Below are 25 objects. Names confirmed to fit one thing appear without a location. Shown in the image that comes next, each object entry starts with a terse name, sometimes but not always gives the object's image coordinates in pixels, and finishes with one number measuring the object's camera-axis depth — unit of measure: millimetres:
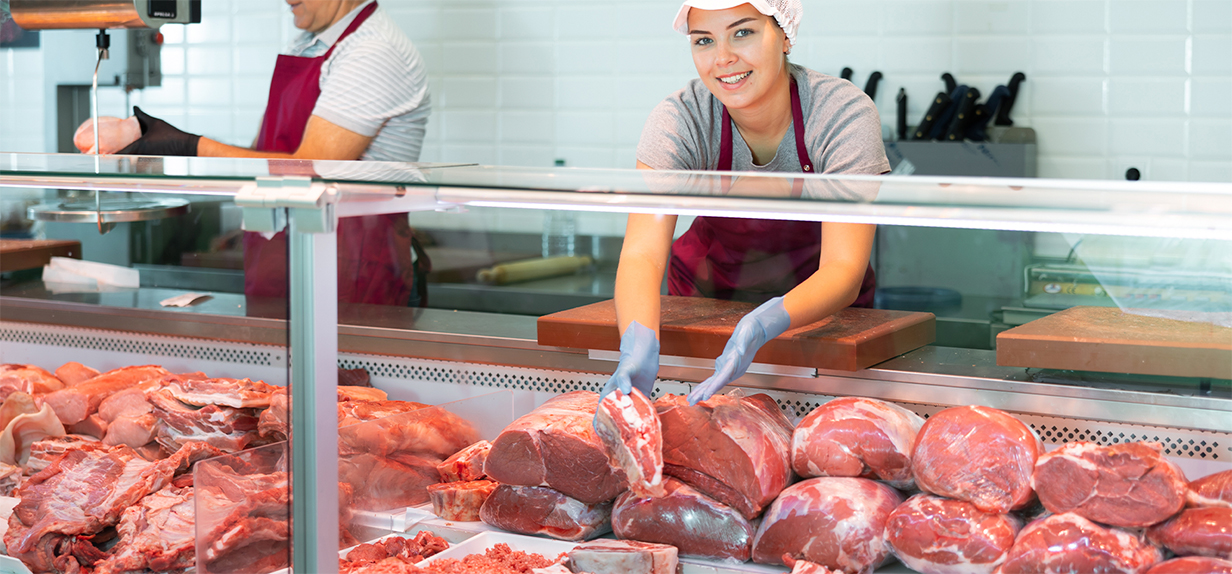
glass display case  1148
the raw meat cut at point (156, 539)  1538
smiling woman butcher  1681
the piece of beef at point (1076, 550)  1240
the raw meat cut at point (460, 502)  1601
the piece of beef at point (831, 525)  1373
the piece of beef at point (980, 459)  1339
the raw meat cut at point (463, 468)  1673
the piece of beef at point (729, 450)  1455
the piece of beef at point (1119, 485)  1265
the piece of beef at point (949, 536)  1303
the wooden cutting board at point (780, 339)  1579
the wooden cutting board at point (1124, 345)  1351
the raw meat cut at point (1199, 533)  1217
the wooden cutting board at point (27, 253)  2432
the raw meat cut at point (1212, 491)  1255
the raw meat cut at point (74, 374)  2172
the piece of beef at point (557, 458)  1525
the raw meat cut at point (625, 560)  1413
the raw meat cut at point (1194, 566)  1196
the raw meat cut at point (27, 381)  2090
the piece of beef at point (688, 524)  1448
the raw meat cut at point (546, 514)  1533
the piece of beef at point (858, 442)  1443
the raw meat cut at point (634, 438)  1438
